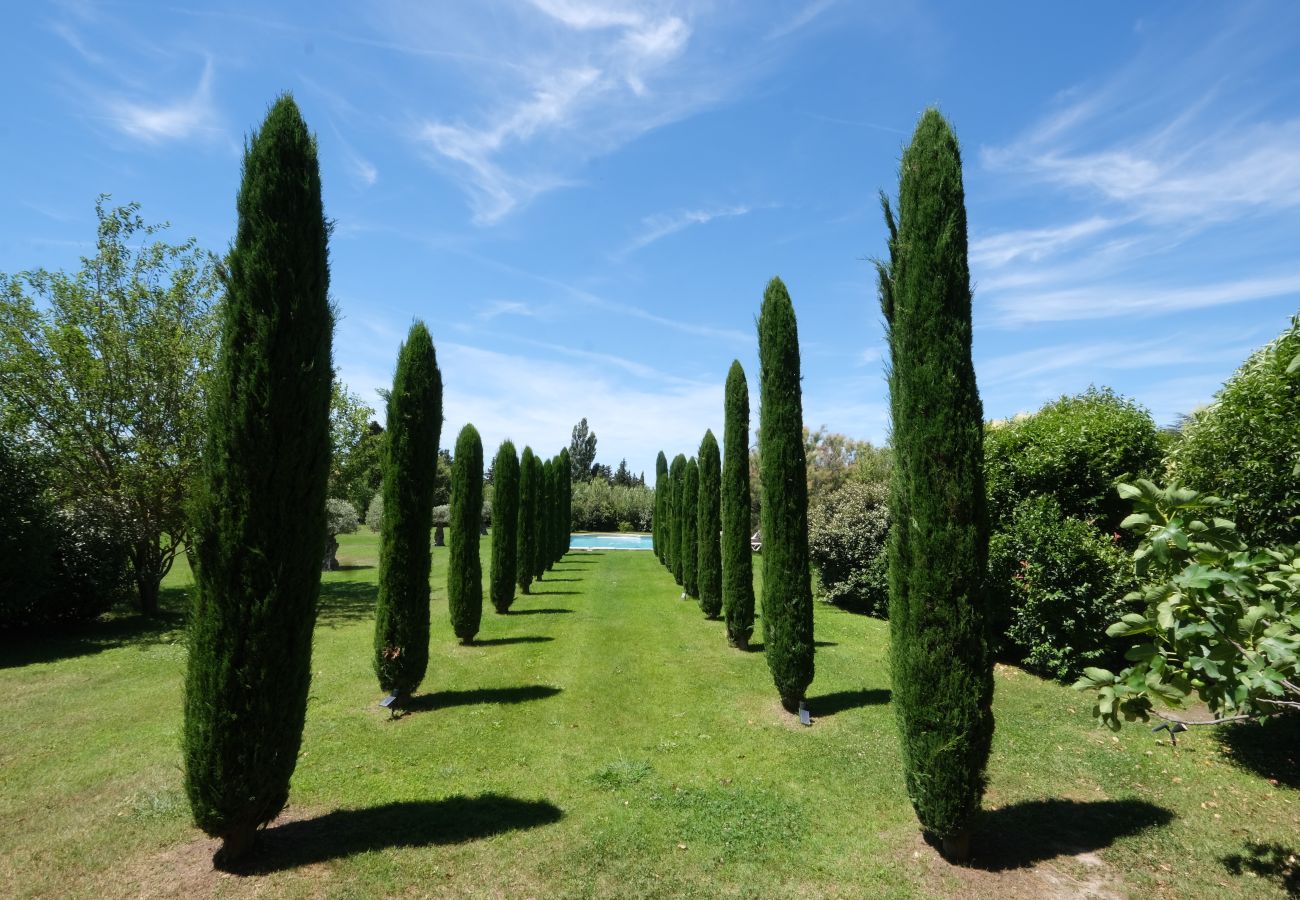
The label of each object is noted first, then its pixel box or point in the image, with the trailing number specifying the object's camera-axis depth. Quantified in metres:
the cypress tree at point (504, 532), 17.94
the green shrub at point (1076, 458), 12.16
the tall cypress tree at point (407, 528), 9.65
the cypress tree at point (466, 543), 13.46
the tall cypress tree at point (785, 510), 9.49
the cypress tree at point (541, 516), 23.58
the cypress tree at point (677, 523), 24.89
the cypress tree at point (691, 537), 20.62
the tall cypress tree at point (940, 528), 5.41
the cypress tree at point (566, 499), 33.31
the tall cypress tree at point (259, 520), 5.12
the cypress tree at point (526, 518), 21.31
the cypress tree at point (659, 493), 33.88
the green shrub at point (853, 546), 19.05
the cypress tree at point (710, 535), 17.11
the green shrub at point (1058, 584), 11.21
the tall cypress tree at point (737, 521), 13.19
